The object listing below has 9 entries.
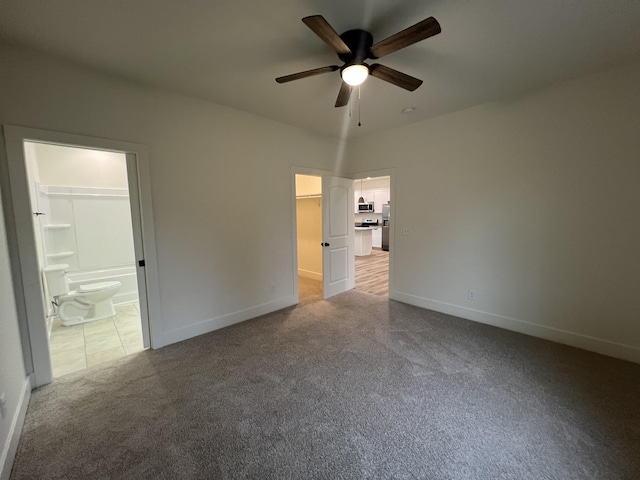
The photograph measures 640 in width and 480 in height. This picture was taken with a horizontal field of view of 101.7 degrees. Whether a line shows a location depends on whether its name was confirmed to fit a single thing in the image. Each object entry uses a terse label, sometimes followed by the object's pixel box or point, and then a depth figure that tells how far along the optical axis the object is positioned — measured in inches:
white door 164.9
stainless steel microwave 376.8
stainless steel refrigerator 360.8
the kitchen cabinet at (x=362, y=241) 315.0
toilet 131.2
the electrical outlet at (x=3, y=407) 57.2
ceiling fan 56.1
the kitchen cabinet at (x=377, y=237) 375.2
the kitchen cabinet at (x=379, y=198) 372.2
